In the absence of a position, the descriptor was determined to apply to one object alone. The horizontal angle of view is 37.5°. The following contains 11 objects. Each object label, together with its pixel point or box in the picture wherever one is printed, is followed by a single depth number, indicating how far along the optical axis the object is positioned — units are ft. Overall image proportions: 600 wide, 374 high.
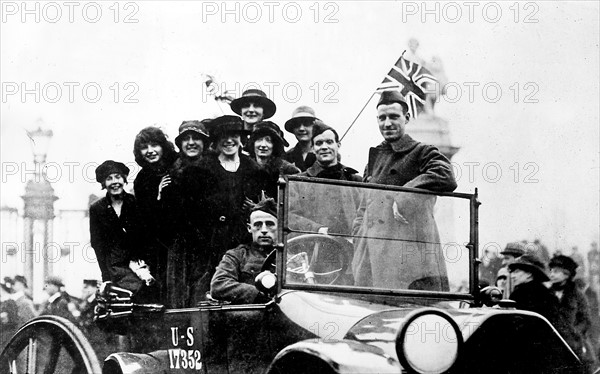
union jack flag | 23.39
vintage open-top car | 13.76
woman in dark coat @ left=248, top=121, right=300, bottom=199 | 21.70
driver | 16.76
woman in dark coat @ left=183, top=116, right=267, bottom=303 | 21.27
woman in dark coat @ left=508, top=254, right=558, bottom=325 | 21.13
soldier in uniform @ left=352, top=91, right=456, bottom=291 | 15.89
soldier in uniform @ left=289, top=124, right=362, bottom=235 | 15.65
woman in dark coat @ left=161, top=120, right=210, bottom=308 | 21.12
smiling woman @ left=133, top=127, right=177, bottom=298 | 21.48
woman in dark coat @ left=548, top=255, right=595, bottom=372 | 21.45
